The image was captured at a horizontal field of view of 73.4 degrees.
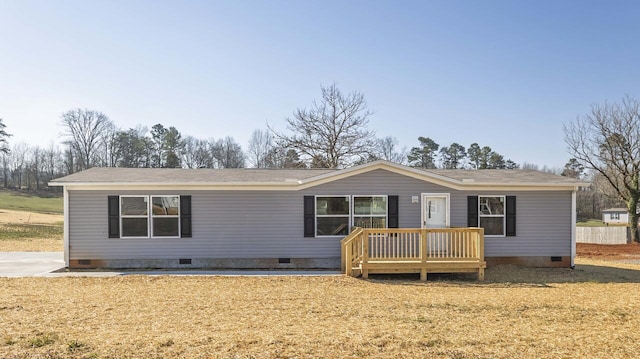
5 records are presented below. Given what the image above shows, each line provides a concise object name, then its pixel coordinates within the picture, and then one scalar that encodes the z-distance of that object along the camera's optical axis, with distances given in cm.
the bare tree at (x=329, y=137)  2938
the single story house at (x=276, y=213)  1156
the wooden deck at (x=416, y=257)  1031
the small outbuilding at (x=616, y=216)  5188
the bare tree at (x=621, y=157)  2453
